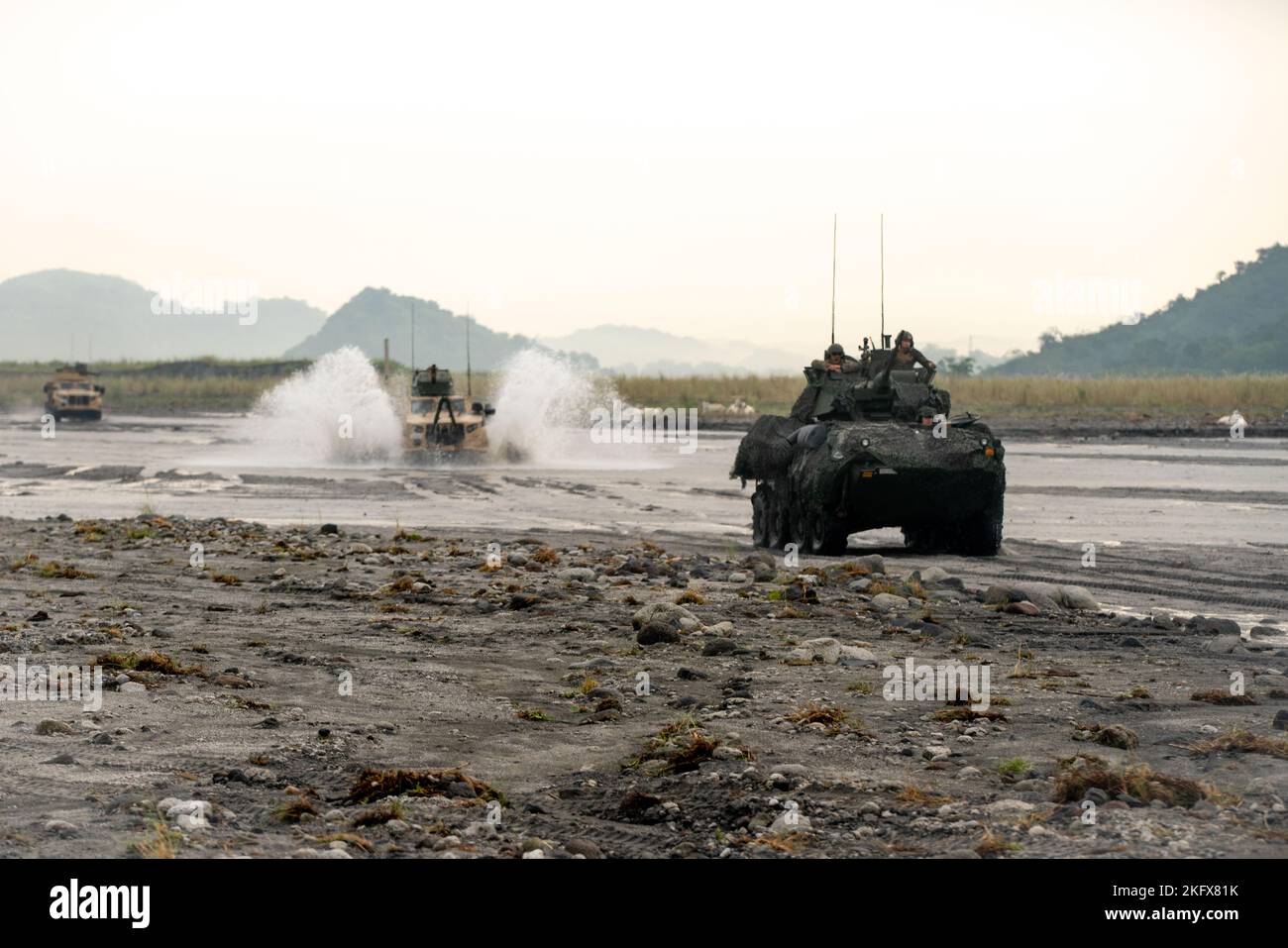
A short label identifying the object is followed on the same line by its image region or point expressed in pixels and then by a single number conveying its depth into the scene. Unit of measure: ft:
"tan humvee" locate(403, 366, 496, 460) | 148.05
